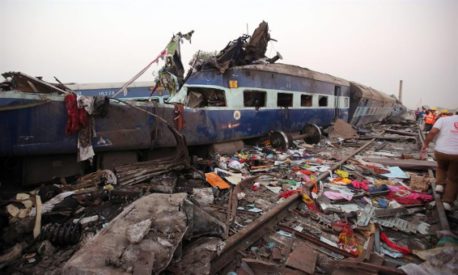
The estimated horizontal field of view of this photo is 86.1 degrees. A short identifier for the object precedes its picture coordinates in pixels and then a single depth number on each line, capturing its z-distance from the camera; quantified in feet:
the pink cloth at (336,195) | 15.53
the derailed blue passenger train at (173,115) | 14.02
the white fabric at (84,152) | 15.17
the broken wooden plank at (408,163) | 22.67
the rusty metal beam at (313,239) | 10.19
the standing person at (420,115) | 95.67
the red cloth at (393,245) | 10.22
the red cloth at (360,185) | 17.79
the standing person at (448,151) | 13.75
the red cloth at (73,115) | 14.55
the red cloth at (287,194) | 15.71
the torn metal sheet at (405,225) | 11.82
